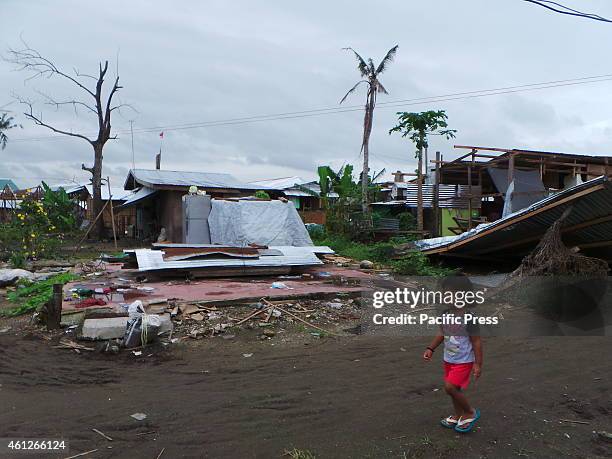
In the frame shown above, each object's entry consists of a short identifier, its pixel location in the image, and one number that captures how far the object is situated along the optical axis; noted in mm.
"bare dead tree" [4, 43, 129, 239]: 21828
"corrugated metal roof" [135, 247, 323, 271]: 8984
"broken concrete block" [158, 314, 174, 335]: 5751
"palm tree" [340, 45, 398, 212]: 19938
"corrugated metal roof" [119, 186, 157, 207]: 18558
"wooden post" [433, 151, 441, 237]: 16578
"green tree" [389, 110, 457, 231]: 17078
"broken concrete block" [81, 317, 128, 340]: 5527
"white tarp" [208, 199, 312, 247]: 13125
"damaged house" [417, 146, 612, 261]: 8703
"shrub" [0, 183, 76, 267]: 12836
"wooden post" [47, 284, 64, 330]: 6102
